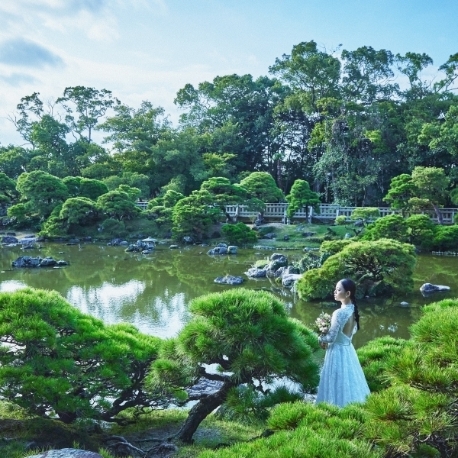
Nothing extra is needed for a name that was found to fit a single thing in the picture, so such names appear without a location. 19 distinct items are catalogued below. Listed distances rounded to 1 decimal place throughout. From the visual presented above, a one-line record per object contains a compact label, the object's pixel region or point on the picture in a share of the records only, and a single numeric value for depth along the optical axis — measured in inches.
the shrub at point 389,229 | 611.5
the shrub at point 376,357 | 144.2
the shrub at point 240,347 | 115.6
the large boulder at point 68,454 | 92.8
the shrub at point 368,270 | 404.8
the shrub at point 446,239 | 675.4
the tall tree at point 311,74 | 1079.0
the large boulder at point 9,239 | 839.7
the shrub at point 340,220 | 833.5
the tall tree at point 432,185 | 772.0
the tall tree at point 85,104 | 1369.3
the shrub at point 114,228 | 868.6
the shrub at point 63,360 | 132.0
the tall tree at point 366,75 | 1068.5
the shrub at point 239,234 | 765.9
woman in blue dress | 131.9
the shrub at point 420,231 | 681.6
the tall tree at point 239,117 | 1222.3
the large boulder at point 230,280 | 489.1
